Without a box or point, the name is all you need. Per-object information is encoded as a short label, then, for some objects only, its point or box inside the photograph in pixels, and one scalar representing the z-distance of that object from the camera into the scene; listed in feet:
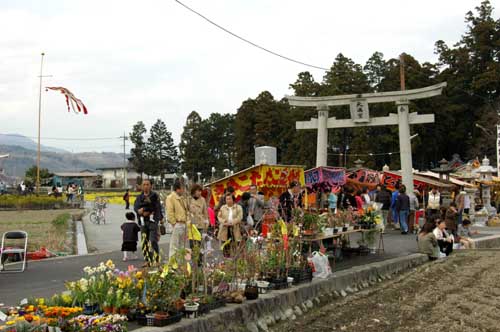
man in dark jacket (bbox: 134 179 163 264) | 37.76
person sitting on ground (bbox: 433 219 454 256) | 49.39
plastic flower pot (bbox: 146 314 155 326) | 20.21
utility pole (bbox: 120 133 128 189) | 364.01
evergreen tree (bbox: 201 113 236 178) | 268.86
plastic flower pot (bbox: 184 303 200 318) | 21.68
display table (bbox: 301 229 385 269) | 36.83
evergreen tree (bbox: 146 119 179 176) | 312.50
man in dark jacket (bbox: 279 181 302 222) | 42.24
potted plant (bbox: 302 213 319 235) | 37.09
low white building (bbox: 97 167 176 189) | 370.57
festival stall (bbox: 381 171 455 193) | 91.91
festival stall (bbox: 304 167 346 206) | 59.11
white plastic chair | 39.91
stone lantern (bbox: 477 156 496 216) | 100.32
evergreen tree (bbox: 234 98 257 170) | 224.74
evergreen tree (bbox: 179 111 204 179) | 270.67
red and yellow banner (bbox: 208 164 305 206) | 53.67
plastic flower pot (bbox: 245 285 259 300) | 25.67
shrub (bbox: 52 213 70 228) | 79.03
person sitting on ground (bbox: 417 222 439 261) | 47.65
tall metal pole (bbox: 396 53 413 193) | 85.81
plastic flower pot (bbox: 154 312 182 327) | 20.12
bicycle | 93.30
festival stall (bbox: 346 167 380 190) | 81.25
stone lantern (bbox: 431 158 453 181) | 96.88
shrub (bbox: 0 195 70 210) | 132.16
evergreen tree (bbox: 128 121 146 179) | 318.45
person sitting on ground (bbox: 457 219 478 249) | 59.40
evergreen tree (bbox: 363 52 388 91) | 199.48
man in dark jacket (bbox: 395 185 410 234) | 68.39
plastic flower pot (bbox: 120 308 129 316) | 20.72
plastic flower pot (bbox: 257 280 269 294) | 27.53
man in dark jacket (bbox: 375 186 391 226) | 73.27
